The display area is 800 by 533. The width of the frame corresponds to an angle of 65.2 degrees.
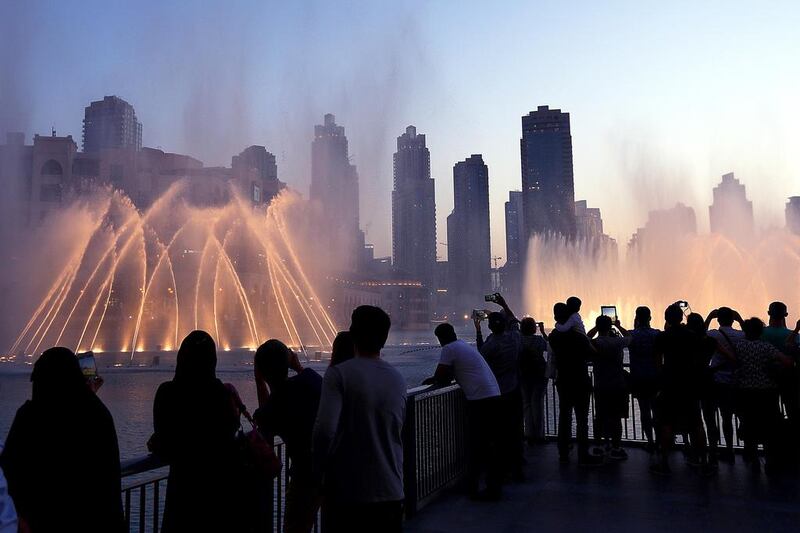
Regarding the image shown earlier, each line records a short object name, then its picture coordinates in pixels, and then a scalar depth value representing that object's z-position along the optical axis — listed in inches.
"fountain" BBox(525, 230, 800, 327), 1827.0
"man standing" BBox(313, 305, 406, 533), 144.3
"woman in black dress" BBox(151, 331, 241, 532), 136.6
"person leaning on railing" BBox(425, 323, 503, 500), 273.1
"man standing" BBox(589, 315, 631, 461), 360.5
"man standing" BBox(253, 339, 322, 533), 175.9
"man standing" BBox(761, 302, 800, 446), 346.3
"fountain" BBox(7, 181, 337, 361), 2842.0
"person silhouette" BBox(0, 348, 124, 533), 119.4
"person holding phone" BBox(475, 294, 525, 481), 312.8
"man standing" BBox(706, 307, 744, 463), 353.1
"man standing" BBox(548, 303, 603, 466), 343.9
